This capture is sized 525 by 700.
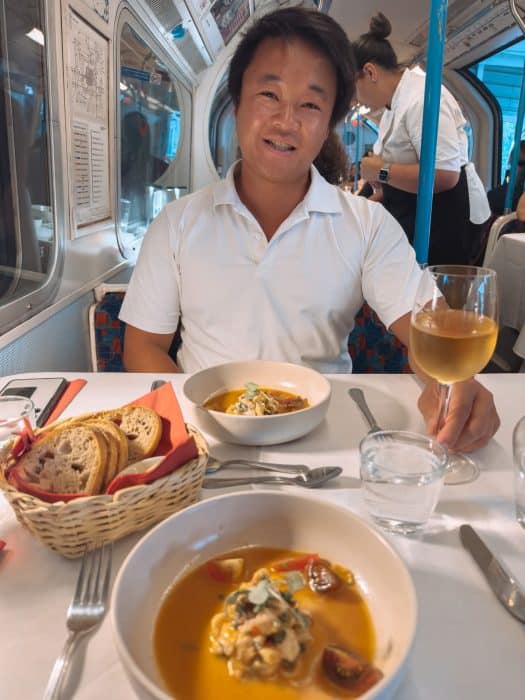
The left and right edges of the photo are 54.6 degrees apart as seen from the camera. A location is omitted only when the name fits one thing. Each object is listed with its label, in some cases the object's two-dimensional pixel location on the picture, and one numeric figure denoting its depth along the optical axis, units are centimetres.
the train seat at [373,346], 183
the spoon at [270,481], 76
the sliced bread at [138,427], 73
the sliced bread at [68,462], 64
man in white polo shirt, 140
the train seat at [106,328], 181
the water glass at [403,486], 66
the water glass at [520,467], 69
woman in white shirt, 263
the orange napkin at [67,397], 97
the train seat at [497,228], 351
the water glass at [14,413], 85
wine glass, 77
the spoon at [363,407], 93
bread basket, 57
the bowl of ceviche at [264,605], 42
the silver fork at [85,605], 46
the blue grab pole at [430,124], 161
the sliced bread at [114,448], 67
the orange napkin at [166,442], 62
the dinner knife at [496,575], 53
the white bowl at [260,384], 84
